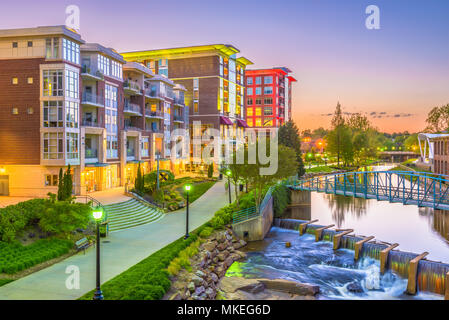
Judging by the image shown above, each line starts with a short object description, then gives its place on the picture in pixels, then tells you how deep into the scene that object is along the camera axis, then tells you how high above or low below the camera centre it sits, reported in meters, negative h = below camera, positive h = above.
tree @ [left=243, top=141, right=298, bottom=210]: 30.34 -1.46
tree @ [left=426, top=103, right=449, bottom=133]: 83.11 +8.51
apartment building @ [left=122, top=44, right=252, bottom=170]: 64.50 +14.31
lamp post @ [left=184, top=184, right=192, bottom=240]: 21.56 -4.11
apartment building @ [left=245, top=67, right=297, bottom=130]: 94.38 +14.90
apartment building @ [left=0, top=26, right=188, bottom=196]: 31.08 +3.99
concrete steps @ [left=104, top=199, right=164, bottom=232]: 24.68 -4.47
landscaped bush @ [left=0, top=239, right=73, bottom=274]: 15.05 -4.52
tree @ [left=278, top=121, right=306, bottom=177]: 56.12 +2.62
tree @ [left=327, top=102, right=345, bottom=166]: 83.88 +3.07
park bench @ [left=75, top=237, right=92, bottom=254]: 18.66 -4.68
